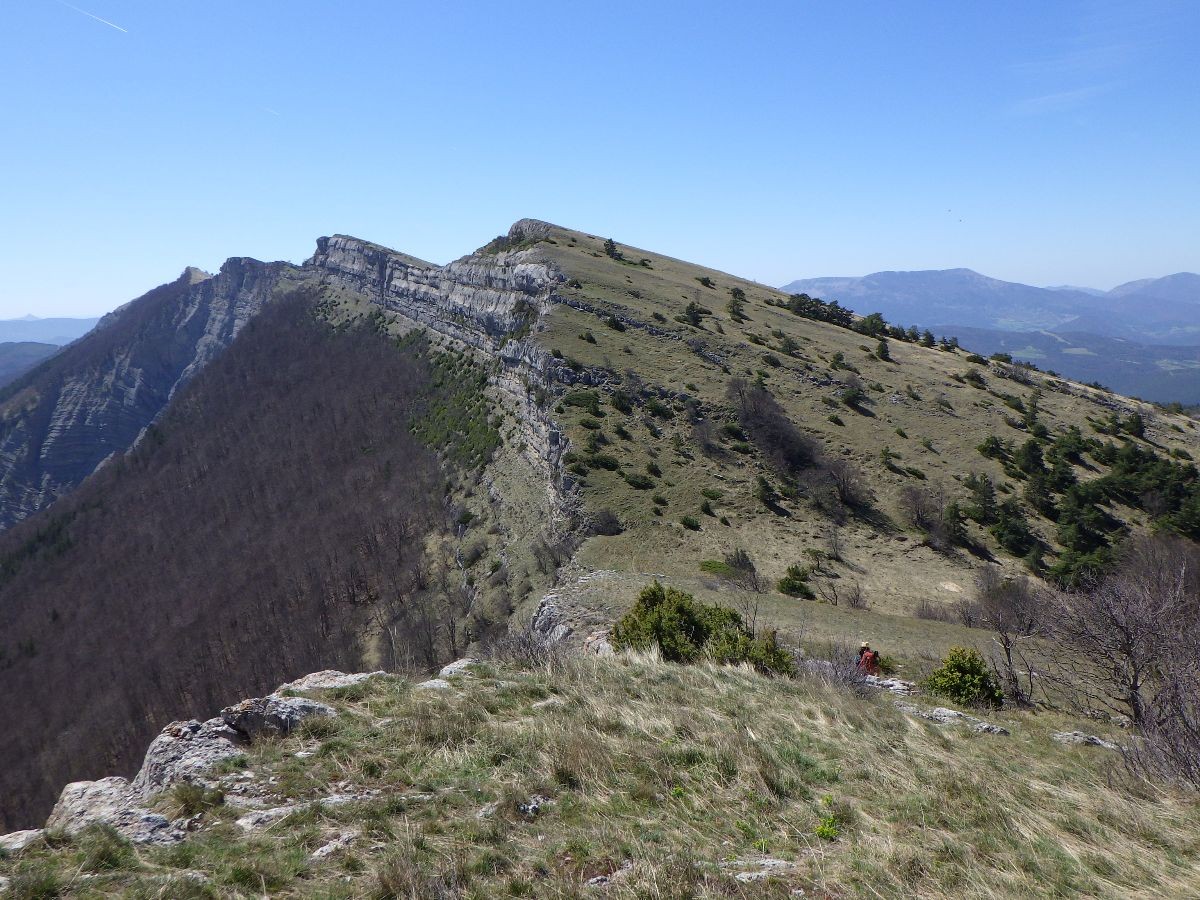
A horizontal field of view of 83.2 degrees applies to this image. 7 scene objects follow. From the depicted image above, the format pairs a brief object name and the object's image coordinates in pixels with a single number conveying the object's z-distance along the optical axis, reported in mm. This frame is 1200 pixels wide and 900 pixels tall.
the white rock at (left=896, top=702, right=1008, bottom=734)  11031
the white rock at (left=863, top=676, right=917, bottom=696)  13888
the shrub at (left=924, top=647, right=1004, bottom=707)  13234
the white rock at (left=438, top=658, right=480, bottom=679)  11258
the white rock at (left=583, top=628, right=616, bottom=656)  14928
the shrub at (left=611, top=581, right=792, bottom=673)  13461
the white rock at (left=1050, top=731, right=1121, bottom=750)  10828
